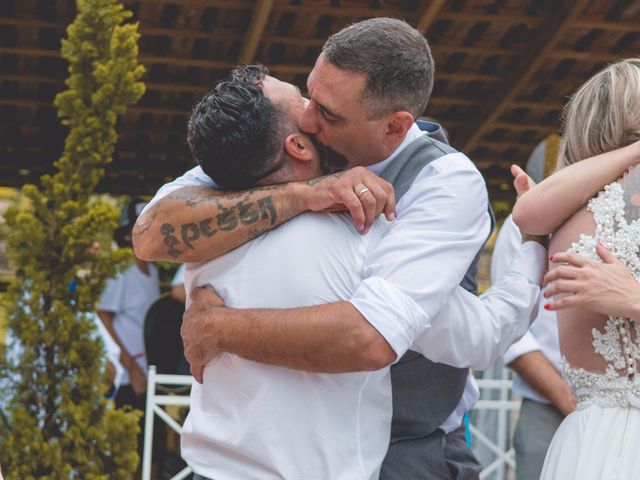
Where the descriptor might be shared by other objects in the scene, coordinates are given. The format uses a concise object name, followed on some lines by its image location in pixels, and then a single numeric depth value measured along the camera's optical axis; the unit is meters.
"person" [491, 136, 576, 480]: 8.32
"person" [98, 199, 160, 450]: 14.04
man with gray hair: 4.30
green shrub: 9.51
